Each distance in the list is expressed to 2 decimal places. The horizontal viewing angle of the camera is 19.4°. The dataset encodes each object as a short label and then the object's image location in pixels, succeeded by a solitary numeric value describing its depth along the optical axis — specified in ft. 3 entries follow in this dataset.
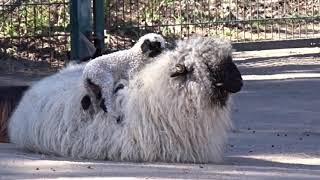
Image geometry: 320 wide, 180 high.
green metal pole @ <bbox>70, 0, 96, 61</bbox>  50.42
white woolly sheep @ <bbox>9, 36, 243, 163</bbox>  29.01
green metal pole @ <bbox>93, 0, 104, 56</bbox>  51.75
